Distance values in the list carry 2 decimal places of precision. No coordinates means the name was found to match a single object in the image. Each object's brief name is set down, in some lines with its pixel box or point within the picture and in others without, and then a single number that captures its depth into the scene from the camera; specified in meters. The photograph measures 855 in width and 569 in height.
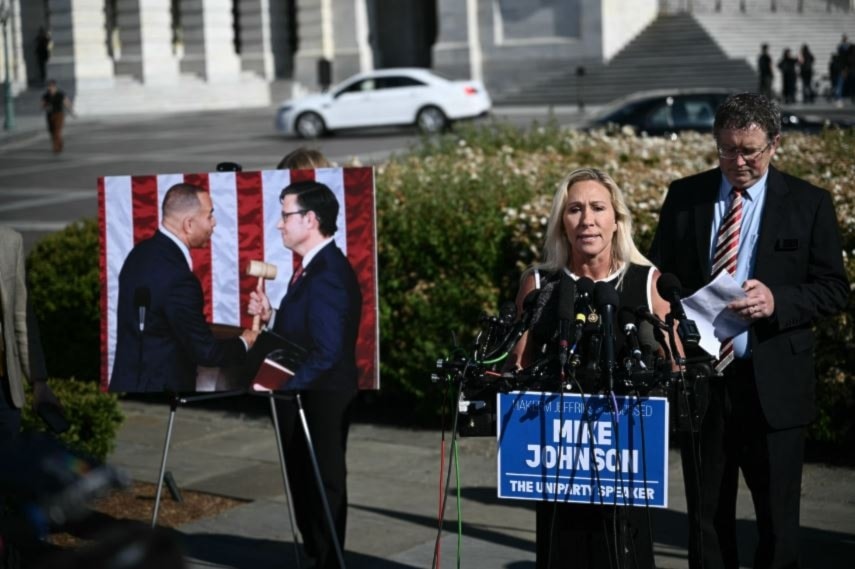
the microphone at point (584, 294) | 9.37
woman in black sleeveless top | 9.41
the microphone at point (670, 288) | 9.05
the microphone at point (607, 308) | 8.76
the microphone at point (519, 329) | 9.16
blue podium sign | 8.62
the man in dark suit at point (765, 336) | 10.12
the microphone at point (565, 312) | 8.72
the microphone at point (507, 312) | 9.16
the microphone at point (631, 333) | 8.82
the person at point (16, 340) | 11.21
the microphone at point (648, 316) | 9.09
